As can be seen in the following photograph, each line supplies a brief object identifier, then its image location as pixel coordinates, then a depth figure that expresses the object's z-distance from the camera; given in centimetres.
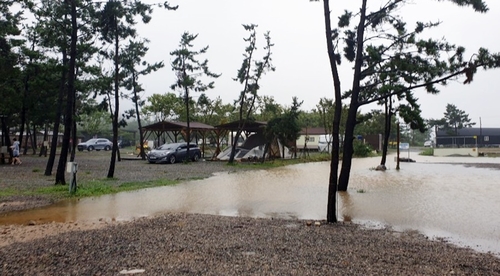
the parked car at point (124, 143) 6202
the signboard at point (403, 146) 5431
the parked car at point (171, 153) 2577
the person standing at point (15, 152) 2212
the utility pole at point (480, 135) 5987
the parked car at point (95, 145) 4750
